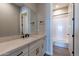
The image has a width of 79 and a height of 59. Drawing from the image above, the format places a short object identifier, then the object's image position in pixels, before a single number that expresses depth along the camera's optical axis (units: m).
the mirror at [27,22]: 1.05
